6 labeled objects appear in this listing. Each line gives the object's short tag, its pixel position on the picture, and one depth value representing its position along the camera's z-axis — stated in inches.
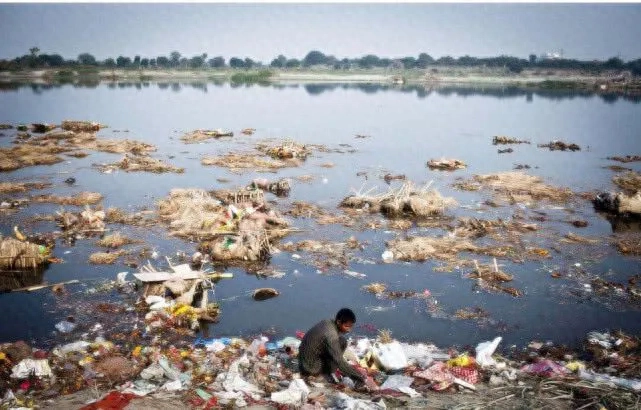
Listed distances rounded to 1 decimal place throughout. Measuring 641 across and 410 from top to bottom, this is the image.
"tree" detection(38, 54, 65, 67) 4089.6
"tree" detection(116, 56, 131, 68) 4845.0
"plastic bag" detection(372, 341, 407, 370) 234.2
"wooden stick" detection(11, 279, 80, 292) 323.3
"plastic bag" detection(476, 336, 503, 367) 242.5
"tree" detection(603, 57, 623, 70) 4436.5
